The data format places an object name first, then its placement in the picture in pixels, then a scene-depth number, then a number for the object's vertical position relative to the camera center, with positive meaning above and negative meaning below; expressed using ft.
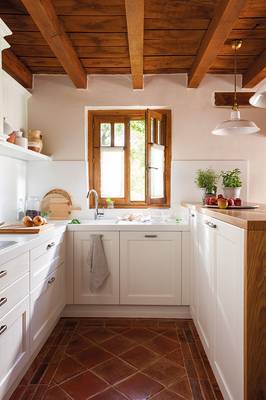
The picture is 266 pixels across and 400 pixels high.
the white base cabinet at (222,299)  4.44 -1.88
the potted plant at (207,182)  9.66 +0.30
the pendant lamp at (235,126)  8.04 +1.68
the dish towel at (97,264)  9.07 -2.08
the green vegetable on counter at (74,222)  9.66 -0.96
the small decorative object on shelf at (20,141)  8.62 +1.37
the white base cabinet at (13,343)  5.17 -2.72
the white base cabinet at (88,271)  9.20 -2.34
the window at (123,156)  11.13 +1.24
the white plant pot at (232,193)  8.36 -0.03
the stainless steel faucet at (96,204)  10.45 -0.43
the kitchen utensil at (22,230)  7.26 -0.91
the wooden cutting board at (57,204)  10.87 -0.46
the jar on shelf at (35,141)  9.86 +1.57
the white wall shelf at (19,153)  7.80 +1.07
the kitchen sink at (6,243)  6.04 -1.02
